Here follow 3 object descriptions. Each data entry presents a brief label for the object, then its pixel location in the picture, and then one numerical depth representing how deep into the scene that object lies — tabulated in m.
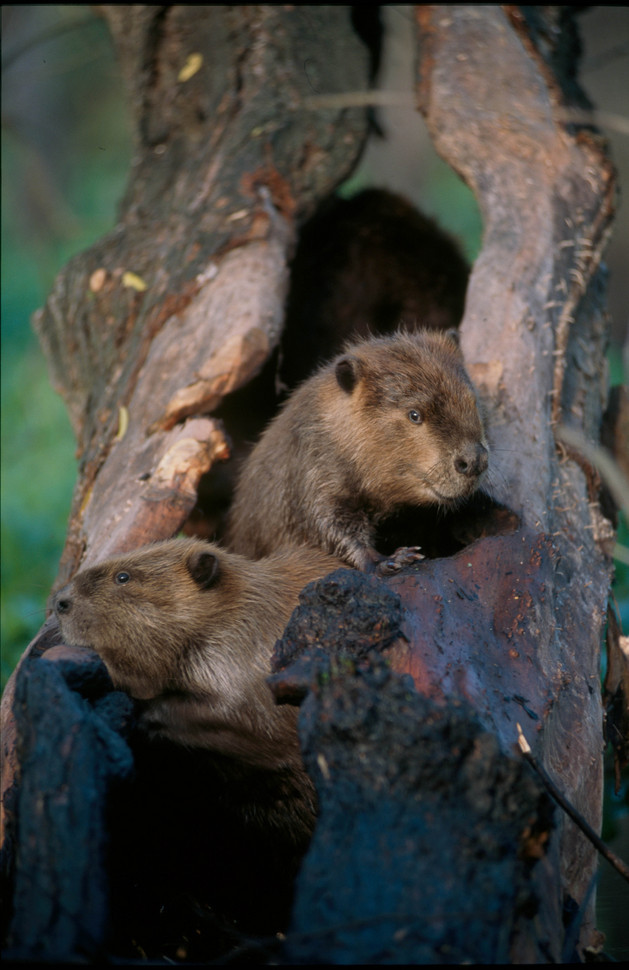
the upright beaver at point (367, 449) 6.48
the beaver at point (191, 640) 5.86
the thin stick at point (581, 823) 4.16
